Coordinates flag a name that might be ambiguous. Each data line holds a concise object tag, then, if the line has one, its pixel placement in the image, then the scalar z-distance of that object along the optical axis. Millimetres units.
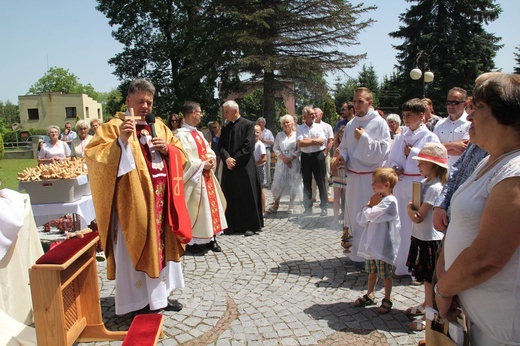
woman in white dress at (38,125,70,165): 9117
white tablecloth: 5527
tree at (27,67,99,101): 71812
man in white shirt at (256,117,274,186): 11656
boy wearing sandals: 3945
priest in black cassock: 6969
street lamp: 20828
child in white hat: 3662
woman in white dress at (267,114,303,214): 8859
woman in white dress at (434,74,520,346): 1660
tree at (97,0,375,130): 21828
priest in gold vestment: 3711
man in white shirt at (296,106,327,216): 8445
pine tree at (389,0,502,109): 33000
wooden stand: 2805
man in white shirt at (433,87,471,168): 5223
